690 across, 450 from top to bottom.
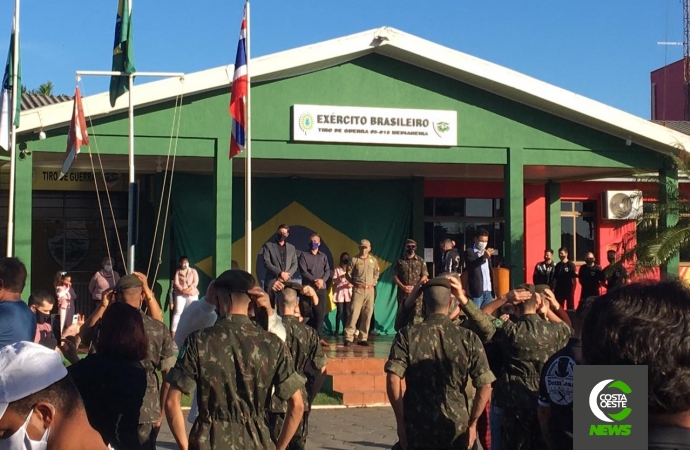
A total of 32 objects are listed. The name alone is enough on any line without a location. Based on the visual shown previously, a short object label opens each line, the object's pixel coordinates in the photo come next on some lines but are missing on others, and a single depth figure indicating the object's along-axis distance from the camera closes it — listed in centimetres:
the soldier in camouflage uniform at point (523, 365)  634
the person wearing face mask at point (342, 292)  1786
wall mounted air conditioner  2125
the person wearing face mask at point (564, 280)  1788
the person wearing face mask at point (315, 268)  1581
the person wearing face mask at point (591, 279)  1783
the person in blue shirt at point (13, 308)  574
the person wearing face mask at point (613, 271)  1641
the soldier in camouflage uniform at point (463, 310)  626
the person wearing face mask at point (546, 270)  1814
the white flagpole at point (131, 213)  1254
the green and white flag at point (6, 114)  1327
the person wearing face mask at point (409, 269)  1555
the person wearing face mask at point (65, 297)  1667
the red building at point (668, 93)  4403
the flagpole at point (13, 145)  1330
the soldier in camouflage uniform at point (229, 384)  493
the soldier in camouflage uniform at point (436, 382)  585
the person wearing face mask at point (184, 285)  1689
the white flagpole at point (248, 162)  1214
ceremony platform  1284
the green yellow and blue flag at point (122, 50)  1304
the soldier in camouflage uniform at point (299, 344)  685
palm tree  1564
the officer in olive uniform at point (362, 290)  1636
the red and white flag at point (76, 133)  1268
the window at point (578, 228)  2167
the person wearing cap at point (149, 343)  578
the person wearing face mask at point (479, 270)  1579
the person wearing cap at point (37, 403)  271
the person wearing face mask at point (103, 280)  1703
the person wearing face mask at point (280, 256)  1545
